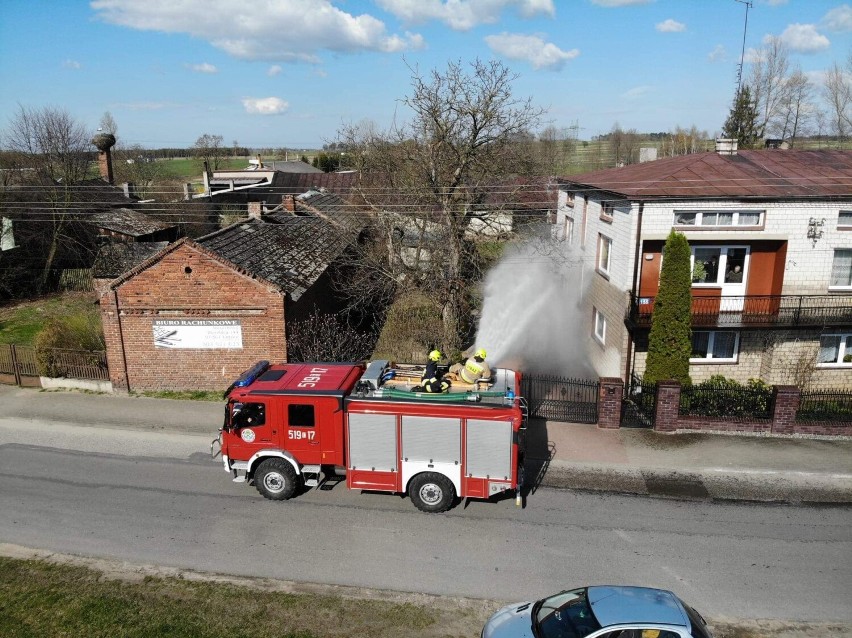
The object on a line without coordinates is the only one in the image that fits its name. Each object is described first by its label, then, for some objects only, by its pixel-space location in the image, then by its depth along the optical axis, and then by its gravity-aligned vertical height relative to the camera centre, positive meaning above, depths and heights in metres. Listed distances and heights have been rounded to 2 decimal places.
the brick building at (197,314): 18.89 -4.18
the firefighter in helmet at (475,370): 12.86 -3.91
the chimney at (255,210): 26.15 -1.23
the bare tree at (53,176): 36.50 +0.22
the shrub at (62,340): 20.78 -5.58
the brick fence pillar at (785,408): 16.27 -5.93
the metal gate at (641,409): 17.38 -6.45
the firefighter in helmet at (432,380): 12.50 -4.07
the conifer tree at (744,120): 52.38 +5.61
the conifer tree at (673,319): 17.67 -3.96
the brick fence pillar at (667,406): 16.73 -6.05
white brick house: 19.02 -2.51
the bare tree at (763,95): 54.56 +7.97
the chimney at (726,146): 22.98 +1.44
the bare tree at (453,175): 23.05 +0.29
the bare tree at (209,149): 100.44 +5.32
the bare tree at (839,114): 54.25 +6.28
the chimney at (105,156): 50.12 +1.96
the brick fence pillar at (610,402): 16.95 -6.04
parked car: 7.29 -5.35
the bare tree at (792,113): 55.25 +6.54
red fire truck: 12.19 -5.15
